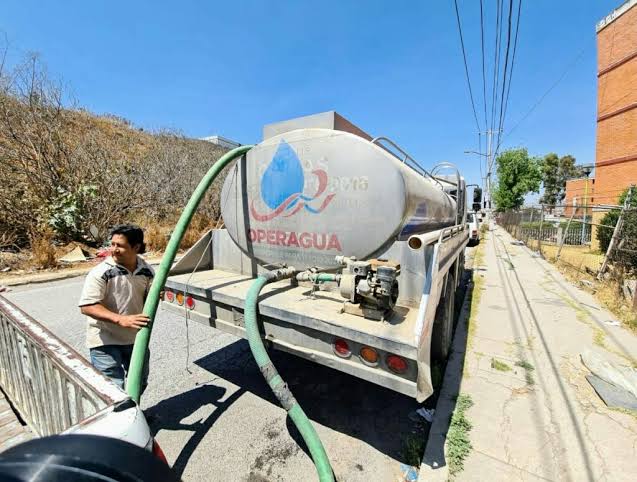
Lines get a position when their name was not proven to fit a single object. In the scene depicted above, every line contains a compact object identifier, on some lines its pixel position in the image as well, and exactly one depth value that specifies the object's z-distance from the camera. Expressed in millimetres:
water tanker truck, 1996
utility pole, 25998
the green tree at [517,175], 39344
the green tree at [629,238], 6969
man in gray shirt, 2186
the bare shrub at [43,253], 8023
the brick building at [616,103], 14281
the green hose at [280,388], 1957
